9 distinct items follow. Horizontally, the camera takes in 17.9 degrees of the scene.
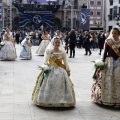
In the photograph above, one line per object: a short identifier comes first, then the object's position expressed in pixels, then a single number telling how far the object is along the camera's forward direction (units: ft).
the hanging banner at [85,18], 117.06
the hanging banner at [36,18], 155.63
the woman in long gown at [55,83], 24.58
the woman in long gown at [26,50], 61.73
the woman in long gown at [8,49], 58.90
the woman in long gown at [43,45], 70.74
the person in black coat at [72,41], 66.74
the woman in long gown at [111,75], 25.16
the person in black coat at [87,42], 74.64
